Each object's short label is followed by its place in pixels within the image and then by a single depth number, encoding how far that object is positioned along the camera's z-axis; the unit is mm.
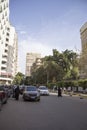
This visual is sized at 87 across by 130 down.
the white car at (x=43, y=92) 16887
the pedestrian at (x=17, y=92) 11258
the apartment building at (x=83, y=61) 19969
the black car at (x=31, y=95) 10340
